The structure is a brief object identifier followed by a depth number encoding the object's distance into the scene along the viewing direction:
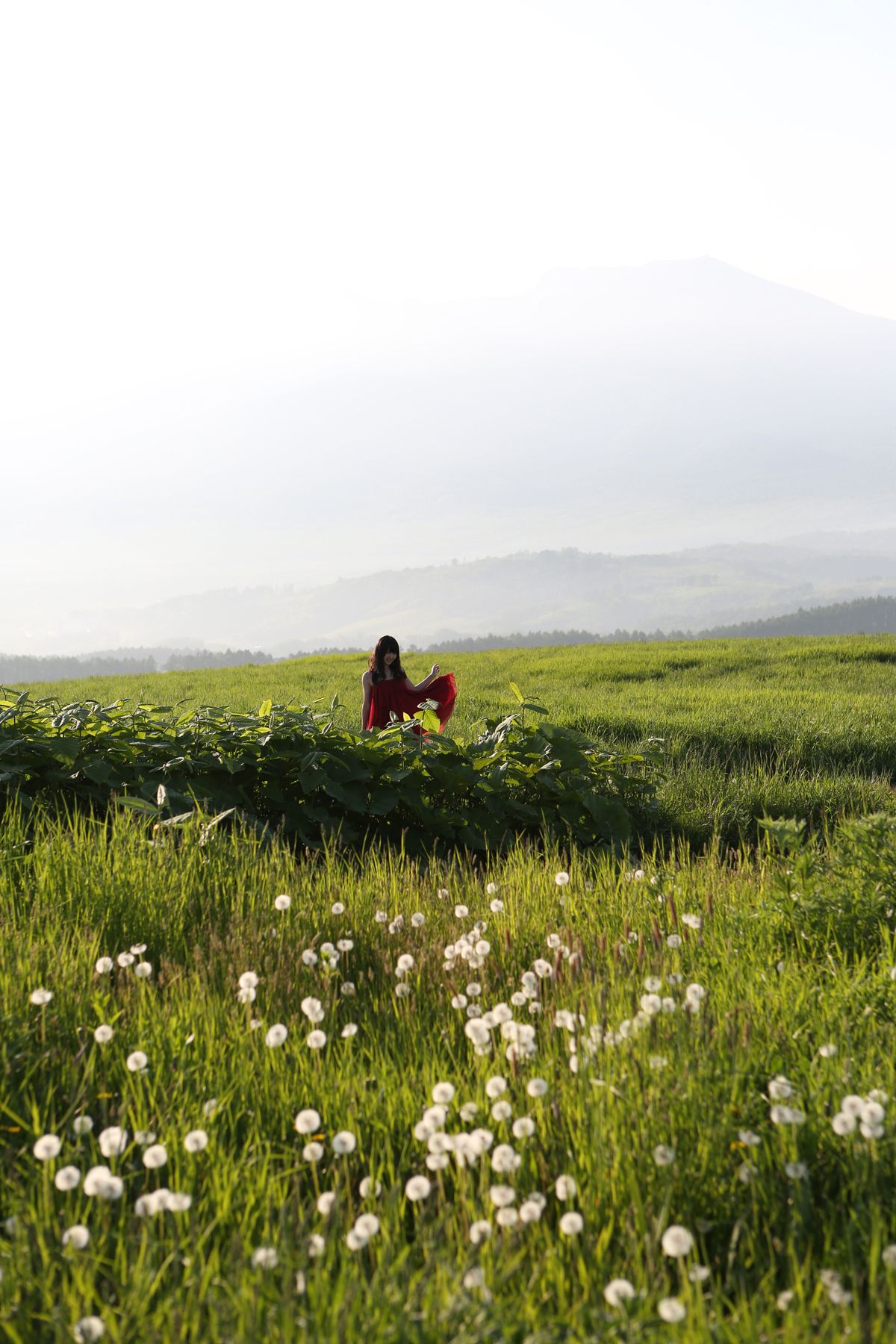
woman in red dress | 10.48
